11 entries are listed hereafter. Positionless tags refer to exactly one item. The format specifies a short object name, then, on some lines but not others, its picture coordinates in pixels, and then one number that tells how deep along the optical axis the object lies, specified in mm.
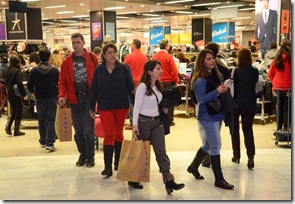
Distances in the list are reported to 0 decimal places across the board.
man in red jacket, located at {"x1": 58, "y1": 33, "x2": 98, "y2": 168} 4957
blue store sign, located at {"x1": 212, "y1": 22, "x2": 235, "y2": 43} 24812
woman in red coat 6074
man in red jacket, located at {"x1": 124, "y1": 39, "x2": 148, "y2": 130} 7578
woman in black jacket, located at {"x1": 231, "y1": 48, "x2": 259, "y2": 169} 4895
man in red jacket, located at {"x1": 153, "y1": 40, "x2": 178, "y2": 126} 7781
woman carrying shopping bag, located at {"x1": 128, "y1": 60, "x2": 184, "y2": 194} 3973
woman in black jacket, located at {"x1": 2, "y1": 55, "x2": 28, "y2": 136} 7535
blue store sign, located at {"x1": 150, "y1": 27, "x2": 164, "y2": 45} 29764
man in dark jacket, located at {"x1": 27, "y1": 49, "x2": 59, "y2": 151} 6129
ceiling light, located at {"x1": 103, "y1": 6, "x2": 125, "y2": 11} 19953
